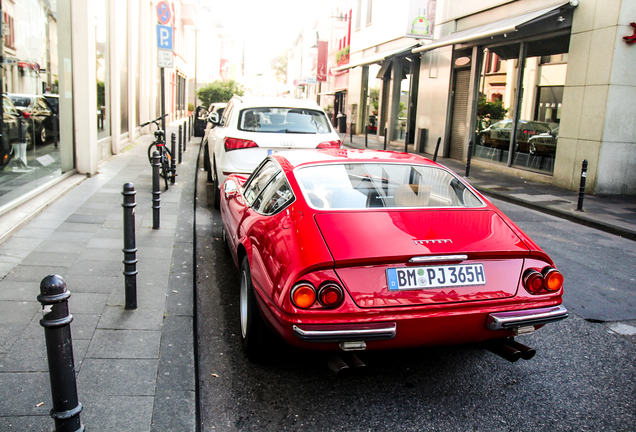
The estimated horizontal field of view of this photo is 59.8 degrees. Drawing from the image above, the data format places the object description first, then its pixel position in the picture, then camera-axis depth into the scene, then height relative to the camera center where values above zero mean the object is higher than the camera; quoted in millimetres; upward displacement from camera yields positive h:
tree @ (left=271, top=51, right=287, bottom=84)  115500 +10431
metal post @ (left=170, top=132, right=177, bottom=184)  10407 -1073
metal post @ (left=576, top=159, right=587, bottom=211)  9852 -992
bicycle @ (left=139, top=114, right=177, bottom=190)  9656 -767
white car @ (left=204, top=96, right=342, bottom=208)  8016 -246
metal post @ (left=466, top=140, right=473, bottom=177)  13672 -961
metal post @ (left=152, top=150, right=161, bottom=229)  6777 -1042
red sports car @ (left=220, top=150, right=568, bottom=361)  2941 -831
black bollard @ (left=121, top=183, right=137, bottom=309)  4223 -1102
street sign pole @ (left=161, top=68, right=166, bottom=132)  11370 +344
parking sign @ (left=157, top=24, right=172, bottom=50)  12734 +1650
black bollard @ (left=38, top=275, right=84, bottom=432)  2209 -1016
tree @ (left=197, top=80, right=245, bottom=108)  29438 +1096
